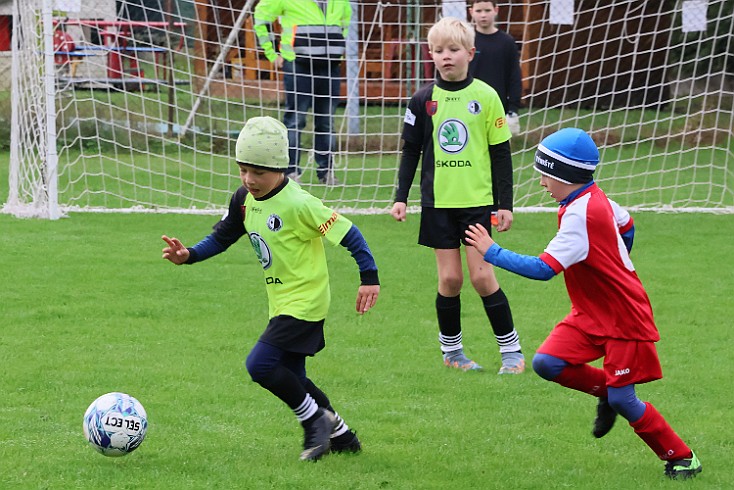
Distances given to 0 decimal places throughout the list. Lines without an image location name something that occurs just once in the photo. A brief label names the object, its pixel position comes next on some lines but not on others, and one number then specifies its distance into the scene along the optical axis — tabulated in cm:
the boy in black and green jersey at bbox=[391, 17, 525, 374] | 1184
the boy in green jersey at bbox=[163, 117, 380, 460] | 881
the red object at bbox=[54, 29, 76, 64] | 2586
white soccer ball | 864
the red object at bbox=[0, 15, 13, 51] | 3769
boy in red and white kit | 834
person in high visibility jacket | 2291
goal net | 2145
